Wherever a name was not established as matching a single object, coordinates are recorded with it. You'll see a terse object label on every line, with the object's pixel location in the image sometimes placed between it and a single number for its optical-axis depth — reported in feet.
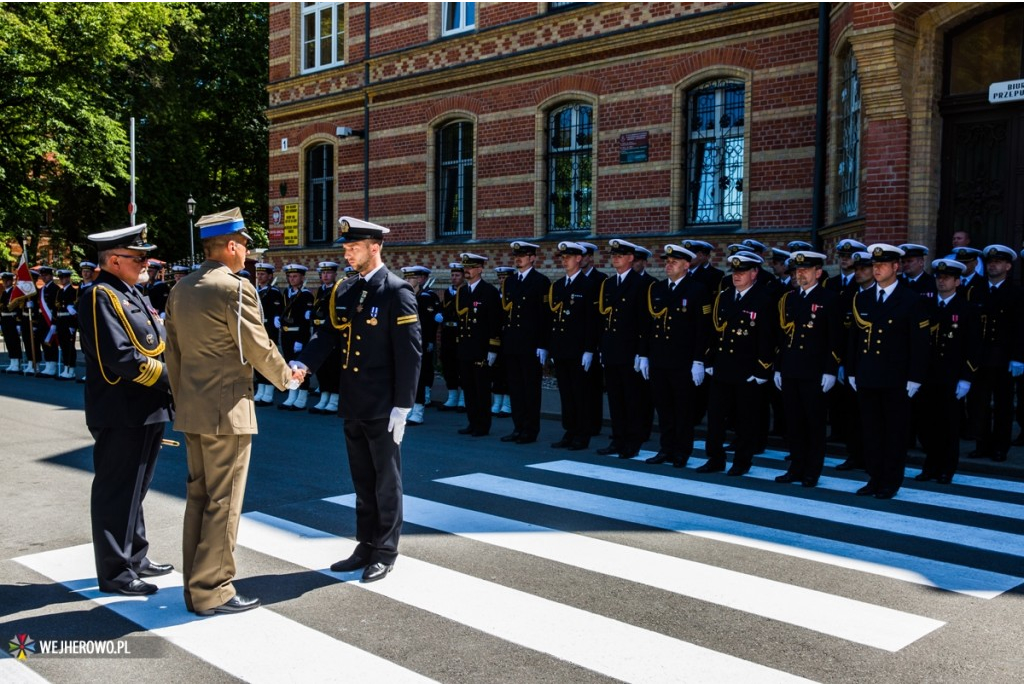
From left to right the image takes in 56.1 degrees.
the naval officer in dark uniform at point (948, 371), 28.09
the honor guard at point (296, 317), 47.88
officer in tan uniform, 16.07
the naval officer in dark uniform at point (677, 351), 30.96
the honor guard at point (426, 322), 45.16
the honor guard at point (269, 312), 48.47
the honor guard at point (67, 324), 61.93
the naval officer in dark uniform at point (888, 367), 26.18
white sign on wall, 36.37
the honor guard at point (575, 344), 34.24
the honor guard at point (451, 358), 46.24
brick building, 38.73
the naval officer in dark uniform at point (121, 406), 17.53
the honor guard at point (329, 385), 44.32
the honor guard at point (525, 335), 35.99
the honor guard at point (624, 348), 32.76
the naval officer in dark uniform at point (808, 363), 27.78
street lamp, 109.85
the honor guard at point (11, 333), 66.23
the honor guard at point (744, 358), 29.25
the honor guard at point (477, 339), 37.32
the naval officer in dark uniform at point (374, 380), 18.69
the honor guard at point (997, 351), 30.68
